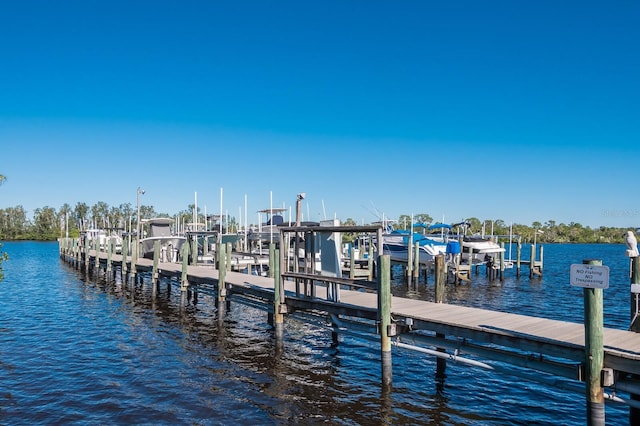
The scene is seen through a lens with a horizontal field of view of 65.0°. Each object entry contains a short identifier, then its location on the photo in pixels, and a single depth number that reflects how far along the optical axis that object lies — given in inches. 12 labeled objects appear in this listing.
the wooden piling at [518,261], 1460.4
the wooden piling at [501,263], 1387.1
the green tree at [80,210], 6089.6
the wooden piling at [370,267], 981.1
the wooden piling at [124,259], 1130.7
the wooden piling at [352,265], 911.5
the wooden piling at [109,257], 1257.6
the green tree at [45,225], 5413.4
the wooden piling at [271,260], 758.7
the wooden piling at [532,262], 1456.7
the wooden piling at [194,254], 992.4
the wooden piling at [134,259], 1074.1
